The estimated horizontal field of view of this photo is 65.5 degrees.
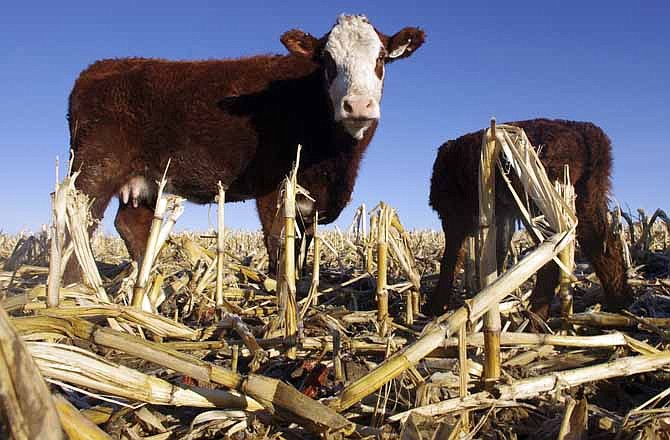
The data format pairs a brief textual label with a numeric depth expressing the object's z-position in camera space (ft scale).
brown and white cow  17.08
